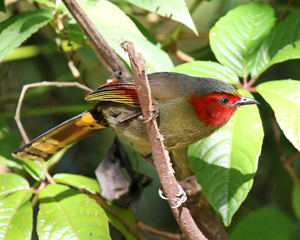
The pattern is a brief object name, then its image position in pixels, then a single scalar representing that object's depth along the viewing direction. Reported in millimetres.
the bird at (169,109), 4730
